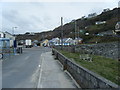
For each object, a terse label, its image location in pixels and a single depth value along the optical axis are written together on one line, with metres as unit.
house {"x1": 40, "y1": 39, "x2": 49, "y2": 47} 129.20
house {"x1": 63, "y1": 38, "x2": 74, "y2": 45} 103.62
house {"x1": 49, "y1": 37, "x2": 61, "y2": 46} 121.28
